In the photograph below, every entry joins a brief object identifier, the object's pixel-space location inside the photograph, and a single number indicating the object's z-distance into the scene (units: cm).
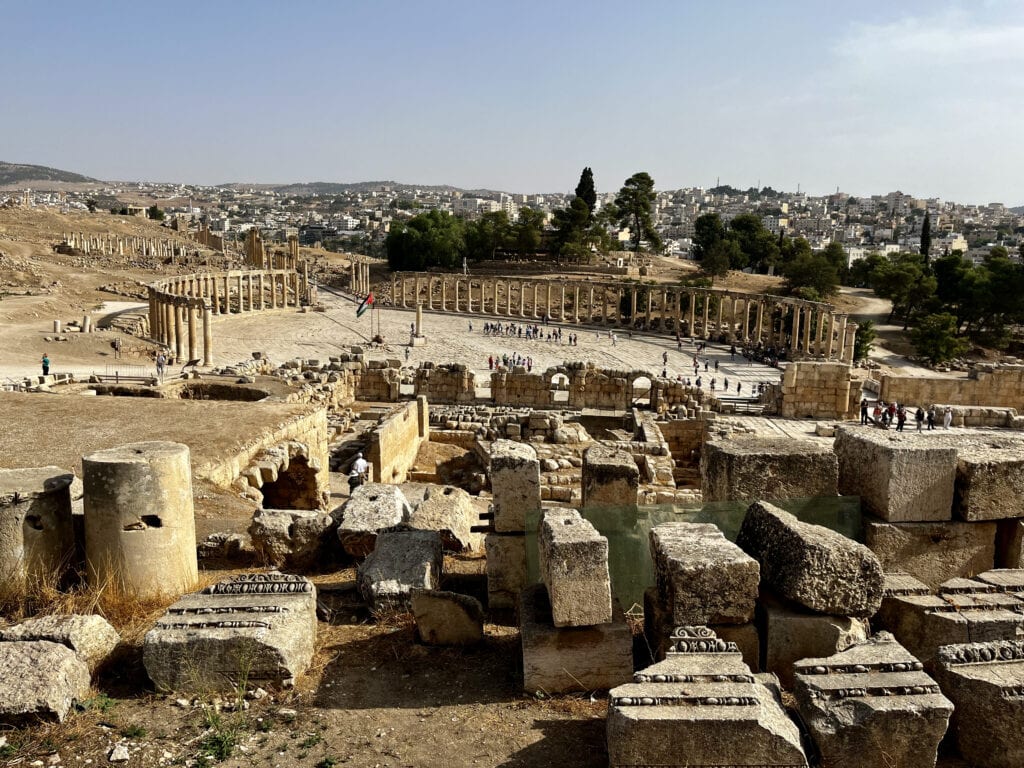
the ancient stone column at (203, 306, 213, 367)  4557
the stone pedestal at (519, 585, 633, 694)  640
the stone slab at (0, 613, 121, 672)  646
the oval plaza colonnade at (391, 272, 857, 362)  5703
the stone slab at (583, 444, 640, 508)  893
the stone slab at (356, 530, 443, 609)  796
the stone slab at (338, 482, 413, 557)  946
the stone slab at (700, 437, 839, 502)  807
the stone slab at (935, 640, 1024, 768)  536
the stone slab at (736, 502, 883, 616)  632
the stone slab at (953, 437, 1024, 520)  765
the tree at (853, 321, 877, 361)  5700
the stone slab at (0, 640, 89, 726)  574
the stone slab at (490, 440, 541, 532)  834
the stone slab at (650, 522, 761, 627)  621
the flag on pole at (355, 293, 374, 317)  5647
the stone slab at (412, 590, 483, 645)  725
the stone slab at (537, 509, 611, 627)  633
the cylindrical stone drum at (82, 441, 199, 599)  773
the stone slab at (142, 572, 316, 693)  630
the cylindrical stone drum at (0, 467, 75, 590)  773
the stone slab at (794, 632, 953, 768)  512
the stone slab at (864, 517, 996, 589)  777
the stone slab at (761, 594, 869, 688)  641
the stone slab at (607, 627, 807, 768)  490
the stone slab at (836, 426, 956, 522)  764
